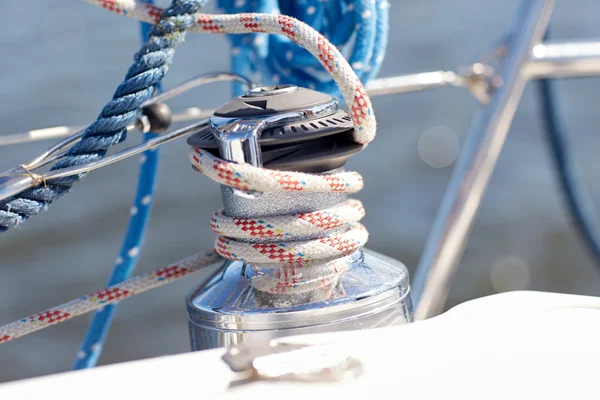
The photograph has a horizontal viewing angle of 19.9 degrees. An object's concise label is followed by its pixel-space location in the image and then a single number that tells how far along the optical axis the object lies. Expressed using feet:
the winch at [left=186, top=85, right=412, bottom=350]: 3.11
